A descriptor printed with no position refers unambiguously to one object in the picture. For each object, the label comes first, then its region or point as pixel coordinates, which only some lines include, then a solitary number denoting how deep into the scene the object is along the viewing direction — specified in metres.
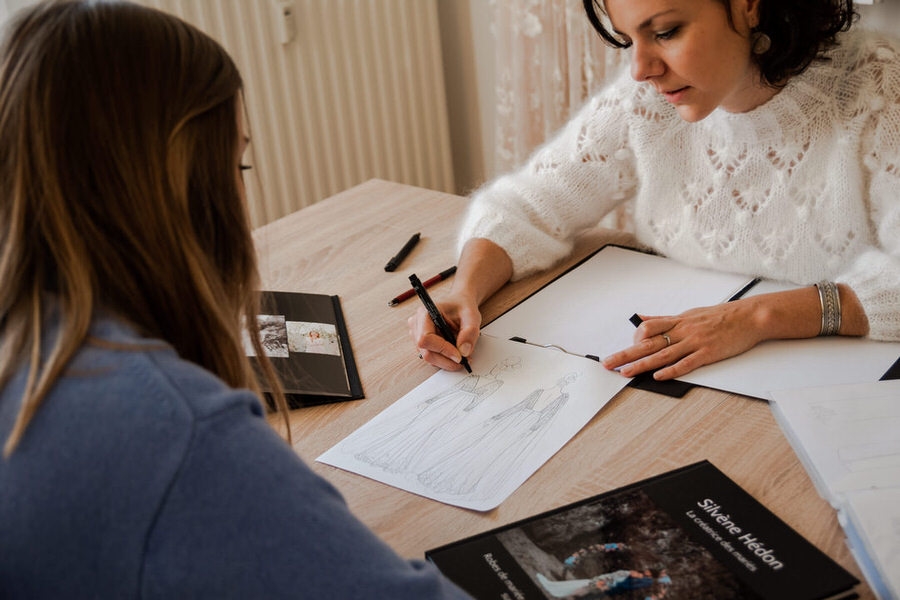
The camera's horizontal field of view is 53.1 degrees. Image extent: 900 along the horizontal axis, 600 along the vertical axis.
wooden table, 0.89
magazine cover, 0.77
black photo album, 1.14
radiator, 2.40
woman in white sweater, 1.17
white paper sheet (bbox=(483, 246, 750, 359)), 1.23
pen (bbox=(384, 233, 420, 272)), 1.48
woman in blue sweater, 0.57
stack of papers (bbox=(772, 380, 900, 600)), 0.79
